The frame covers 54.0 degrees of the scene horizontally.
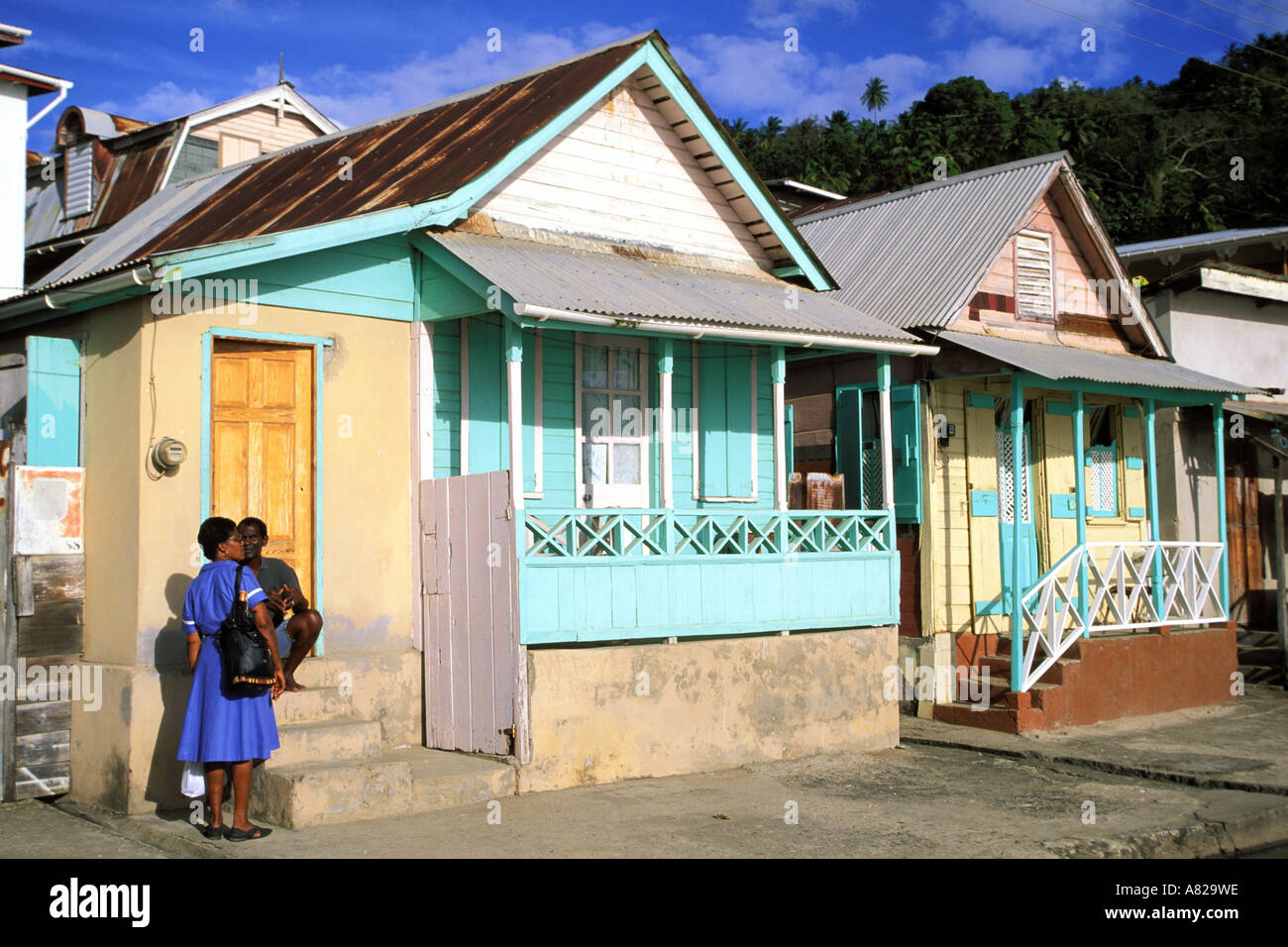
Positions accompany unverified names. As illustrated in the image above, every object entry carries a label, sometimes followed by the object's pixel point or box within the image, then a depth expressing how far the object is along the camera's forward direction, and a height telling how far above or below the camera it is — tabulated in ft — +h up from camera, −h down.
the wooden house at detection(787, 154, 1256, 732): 40.91 +2.97
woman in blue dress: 22.91 -2.92
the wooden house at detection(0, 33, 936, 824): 26.96 +2.40
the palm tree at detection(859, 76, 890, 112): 250.98 +87.45
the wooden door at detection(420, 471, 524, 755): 28.55 -1.70
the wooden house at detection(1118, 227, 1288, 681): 51.13 +4.74
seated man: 26.84 -1.49
